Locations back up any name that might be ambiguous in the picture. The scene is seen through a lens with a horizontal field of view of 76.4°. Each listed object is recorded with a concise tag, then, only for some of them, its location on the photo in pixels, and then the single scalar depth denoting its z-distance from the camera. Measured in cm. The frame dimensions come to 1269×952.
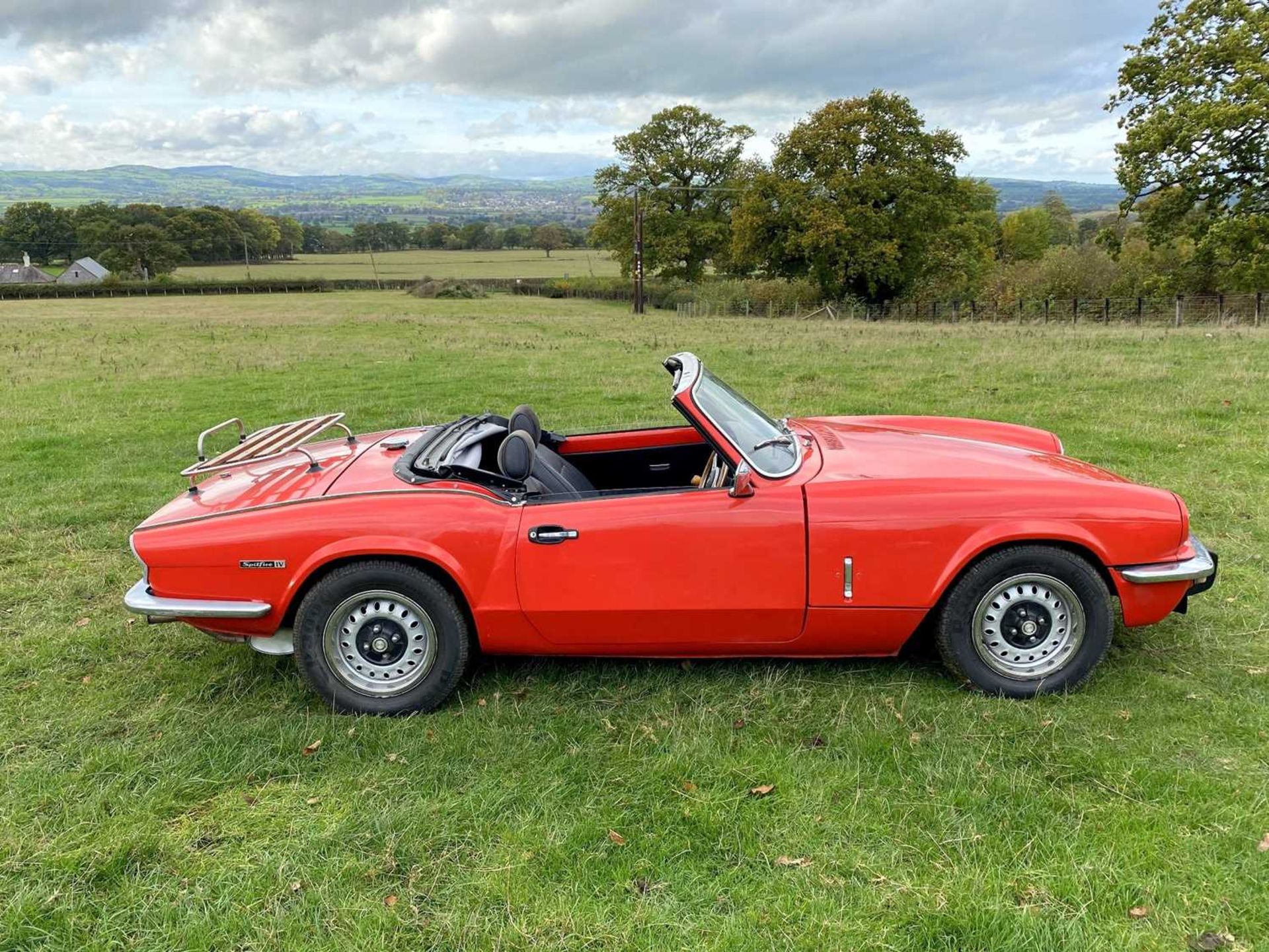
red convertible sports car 342
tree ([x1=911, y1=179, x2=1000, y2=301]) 3384
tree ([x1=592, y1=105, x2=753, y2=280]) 4756
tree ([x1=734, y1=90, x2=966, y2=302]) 3231
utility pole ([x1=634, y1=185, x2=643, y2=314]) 3873
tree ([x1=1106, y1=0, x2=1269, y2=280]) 2317
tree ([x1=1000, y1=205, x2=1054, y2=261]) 6838
